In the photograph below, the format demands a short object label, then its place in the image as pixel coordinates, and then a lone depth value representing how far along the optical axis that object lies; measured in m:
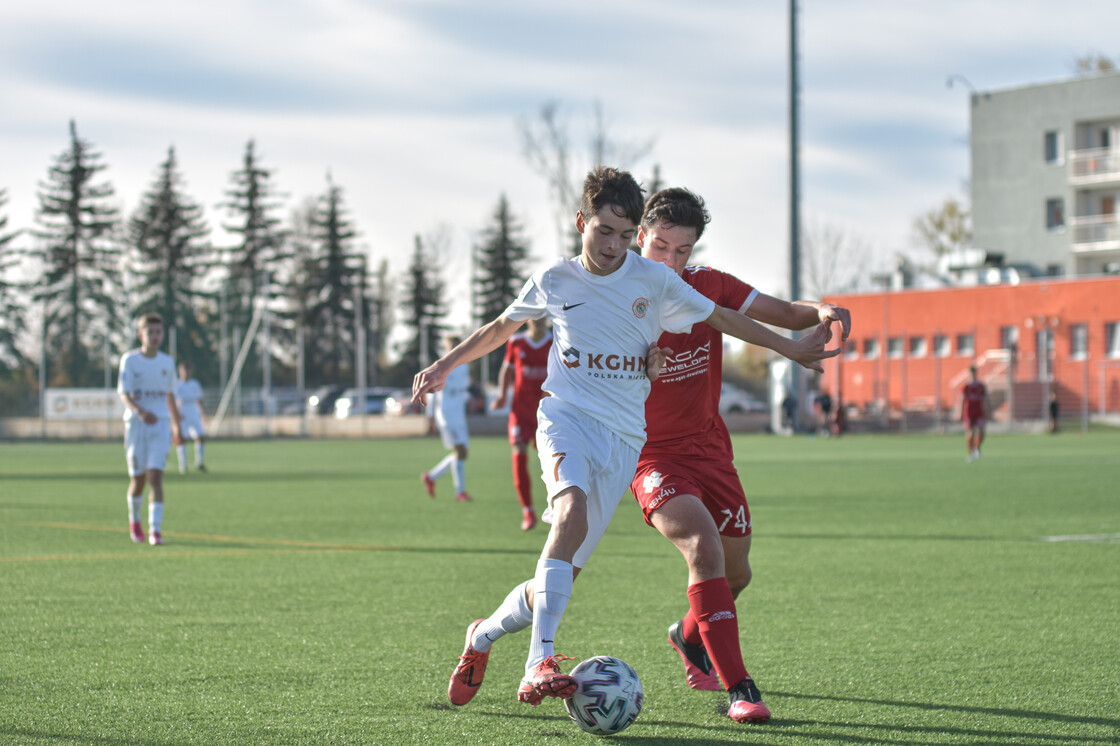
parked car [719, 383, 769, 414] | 59.21
